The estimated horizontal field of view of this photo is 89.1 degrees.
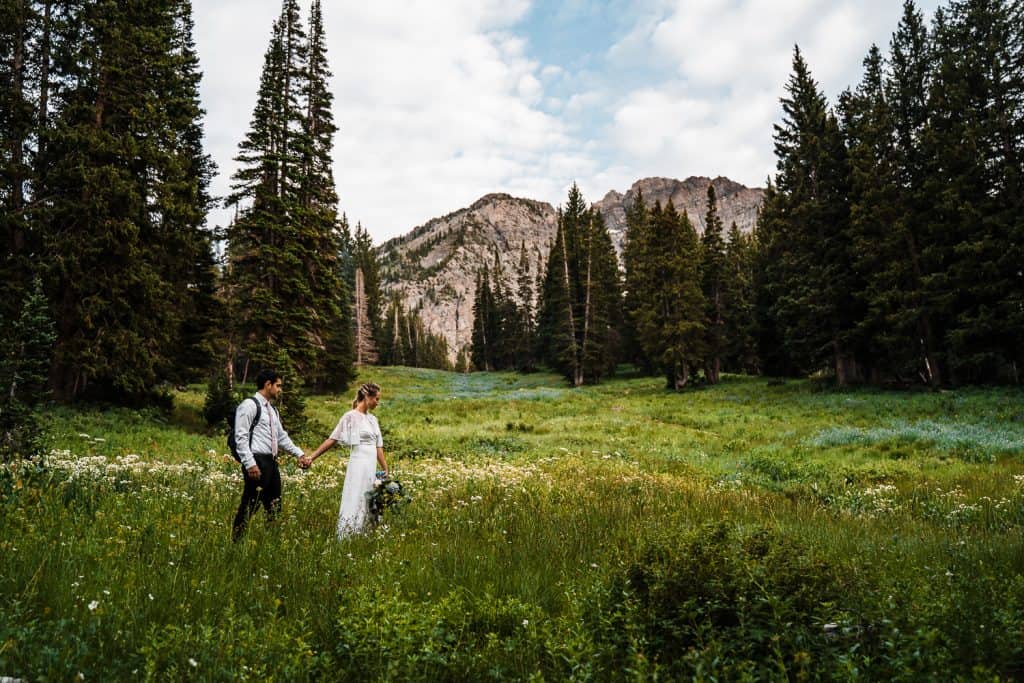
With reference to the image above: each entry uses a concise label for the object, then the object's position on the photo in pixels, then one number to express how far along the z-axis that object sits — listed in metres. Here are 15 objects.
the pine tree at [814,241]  30.89
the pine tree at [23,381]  7.90
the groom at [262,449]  6.21
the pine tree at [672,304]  38.31
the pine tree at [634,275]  52.22
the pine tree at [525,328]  69.62
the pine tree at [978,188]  23.41
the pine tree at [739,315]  42.84
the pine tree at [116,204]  16.50
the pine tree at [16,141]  15.78
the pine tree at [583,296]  48.88
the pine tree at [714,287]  41.25
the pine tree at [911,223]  26.66
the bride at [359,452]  6.76
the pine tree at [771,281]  35.53
